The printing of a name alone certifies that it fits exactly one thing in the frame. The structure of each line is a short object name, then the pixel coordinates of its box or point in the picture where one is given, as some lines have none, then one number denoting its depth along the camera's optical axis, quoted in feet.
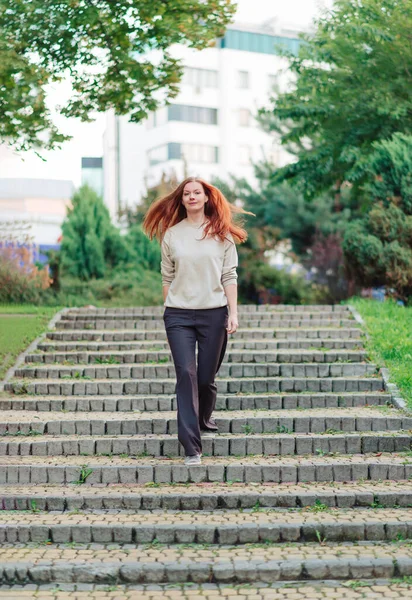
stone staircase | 16.47
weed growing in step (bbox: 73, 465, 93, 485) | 22.97
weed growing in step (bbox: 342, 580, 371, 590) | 15.93
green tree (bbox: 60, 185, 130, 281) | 77.30
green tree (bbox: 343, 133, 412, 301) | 53.47
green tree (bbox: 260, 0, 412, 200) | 68.33
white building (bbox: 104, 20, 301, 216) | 196.13
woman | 23.21
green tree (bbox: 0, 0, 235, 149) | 42.19
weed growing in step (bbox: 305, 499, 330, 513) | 20.31
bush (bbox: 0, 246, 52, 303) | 61.46
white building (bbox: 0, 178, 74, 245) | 172.04
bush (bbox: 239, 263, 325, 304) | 98.02
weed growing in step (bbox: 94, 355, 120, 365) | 37.37
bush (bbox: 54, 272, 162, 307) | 64.59
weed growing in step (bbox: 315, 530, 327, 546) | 18.38
